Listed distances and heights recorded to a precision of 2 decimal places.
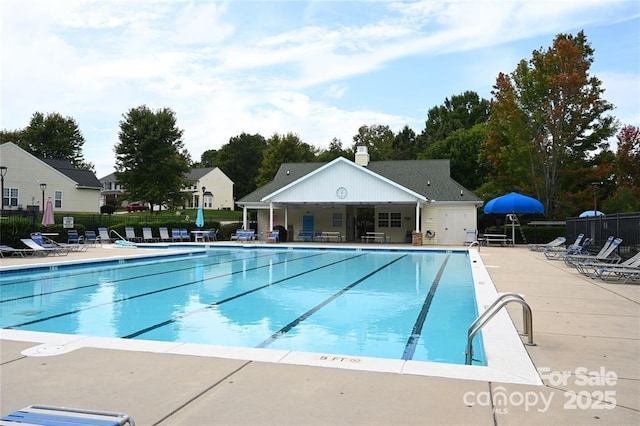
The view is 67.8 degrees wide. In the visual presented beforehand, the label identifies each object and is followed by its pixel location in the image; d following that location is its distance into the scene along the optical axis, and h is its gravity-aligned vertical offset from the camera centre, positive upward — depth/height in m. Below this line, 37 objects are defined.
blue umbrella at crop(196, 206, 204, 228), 28.69 -0.01
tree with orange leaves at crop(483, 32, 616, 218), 29.52 +6.77
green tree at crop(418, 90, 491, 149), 55.81 +13.08
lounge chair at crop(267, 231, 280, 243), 27.91 -0.98
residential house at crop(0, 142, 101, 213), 33.81 +2.70
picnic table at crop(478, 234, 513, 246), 26.45 -0.99
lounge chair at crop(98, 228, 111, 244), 25.20 -0.84
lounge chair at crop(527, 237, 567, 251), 20.91 -0.97
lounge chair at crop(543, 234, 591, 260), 15.68 -1.01
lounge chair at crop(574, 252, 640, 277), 11.03 -1.03
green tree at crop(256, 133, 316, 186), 52.41 +7.44
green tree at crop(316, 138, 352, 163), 54.88 +8.15
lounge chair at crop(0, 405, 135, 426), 2.45 -1.06
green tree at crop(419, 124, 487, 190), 45.31 +6.36
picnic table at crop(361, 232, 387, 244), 28.92 -1.04
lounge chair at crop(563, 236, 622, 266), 12.62 -0.93
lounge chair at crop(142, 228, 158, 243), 26.48 -0.87
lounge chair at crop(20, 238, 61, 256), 16.86 -1.04
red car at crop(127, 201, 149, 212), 59.14 +1.54
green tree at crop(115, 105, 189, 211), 40.38 +5.50
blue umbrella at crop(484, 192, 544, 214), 24.36 +0.87
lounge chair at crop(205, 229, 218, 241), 29.26 -0.95
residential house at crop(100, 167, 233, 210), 60.94 +4.05
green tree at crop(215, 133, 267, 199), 69.94 +8.29
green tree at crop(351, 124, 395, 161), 56.53 +10.23
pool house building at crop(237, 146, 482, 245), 26.98 +1.11
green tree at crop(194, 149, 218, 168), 86.69 +11.44
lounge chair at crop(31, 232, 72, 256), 17.50 -0.99
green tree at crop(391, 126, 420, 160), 56.03 +9.40
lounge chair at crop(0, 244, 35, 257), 16.10 -1.17
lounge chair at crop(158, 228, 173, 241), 27.60 -0.84
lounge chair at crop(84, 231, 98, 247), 23.69 -0.92
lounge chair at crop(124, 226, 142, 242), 26.11 -0.75
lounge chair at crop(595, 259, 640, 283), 10.82 -1.11
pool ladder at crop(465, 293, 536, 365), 5.14 -1.14
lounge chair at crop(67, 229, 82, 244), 22.52 -0.86
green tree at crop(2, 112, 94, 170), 55.59 +9.76
